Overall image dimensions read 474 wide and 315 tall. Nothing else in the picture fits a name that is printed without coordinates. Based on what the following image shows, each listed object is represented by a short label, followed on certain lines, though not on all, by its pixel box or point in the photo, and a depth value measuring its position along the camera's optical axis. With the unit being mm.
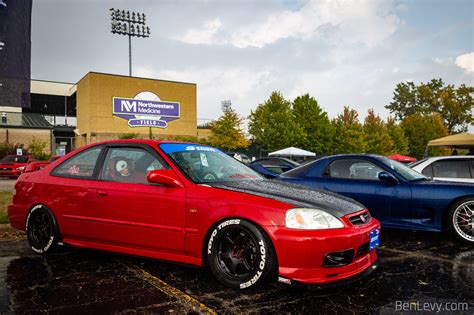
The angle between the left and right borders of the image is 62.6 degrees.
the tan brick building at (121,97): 40000
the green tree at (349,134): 41062
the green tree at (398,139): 47750
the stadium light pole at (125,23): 51906
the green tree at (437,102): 65438
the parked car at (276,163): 14617
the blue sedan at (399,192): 5288
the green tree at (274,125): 39219
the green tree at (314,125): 41844
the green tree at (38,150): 31438
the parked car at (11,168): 19547
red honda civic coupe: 3119
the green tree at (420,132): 51938
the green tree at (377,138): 43956
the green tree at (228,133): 41406
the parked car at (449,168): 7164
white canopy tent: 26766
